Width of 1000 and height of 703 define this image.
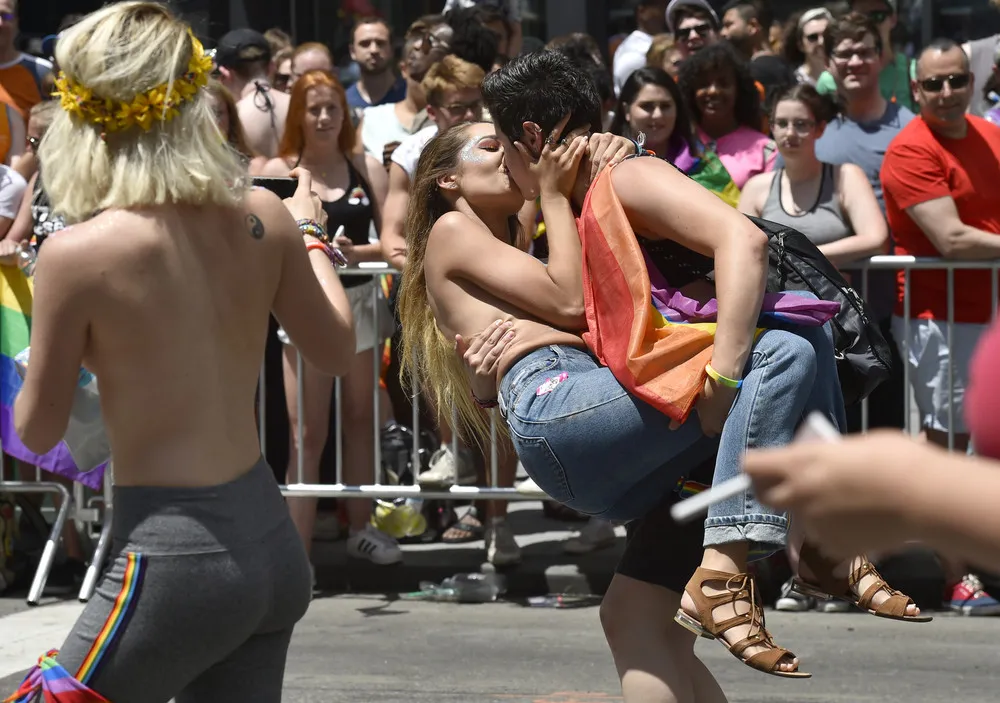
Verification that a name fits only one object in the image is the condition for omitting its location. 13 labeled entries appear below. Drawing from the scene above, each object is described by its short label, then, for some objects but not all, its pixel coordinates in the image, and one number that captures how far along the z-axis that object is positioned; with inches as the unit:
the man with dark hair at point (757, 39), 687.7
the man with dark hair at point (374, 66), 724.0
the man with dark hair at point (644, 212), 243.6
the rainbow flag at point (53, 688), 206.4
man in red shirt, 502.9
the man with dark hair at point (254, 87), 632.4
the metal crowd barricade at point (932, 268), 502.9
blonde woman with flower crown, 210.2
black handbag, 267.9
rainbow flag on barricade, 546.2
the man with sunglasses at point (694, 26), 677.3
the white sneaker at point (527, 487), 529.0
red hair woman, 549.0
